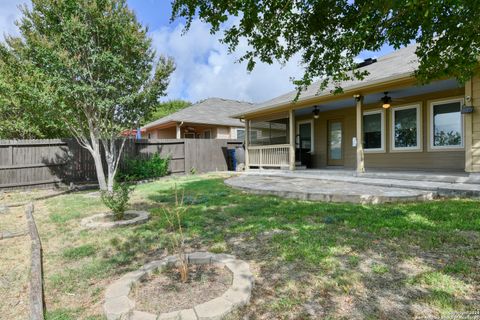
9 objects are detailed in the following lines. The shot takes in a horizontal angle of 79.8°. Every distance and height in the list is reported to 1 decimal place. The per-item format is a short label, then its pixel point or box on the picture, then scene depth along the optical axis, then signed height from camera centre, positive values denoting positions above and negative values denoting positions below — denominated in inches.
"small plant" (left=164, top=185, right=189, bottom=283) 99.7 -40.3
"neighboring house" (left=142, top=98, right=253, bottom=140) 637.9 +76.0
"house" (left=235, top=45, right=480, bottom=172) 305.9 +40.5
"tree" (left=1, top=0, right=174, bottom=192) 270.8 +95.7
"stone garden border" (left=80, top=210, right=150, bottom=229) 175.3 -40.7
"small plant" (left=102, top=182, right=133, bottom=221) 183.6 -27.0
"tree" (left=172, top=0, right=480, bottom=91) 124.6 +60.3
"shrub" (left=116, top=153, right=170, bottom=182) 420.8 -17.7
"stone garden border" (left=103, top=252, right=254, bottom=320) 76.7 -41.9
